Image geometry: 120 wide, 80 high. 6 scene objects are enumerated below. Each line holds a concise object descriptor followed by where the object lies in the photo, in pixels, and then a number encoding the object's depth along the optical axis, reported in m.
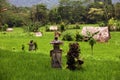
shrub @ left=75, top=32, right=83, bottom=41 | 52.40
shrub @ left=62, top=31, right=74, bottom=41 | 52.87
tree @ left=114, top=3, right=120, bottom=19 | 97.05
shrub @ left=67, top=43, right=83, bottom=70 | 15.04
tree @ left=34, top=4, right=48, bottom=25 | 112.00
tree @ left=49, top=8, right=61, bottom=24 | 106.18
